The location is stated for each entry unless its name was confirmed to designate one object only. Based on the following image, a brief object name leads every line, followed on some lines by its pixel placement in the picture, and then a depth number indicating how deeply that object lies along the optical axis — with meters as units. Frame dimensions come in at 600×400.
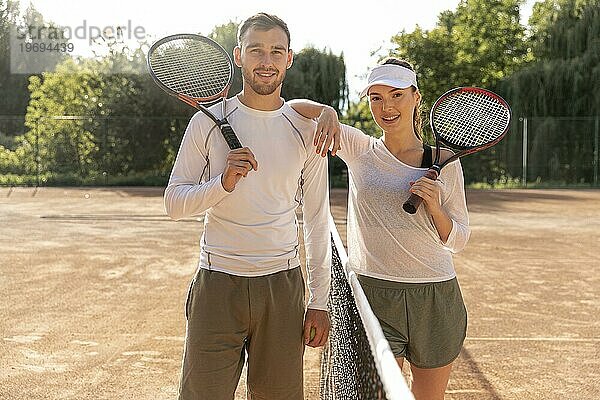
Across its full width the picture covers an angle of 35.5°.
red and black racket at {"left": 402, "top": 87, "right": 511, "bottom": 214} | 2.97
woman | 2.63
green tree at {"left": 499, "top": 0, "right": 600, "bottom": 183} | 21.38
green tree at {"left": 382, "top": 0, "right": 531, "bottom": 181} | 23.84
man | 2.42
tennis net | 1.87
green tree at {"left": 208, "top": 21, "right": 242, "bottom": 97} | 24.84
